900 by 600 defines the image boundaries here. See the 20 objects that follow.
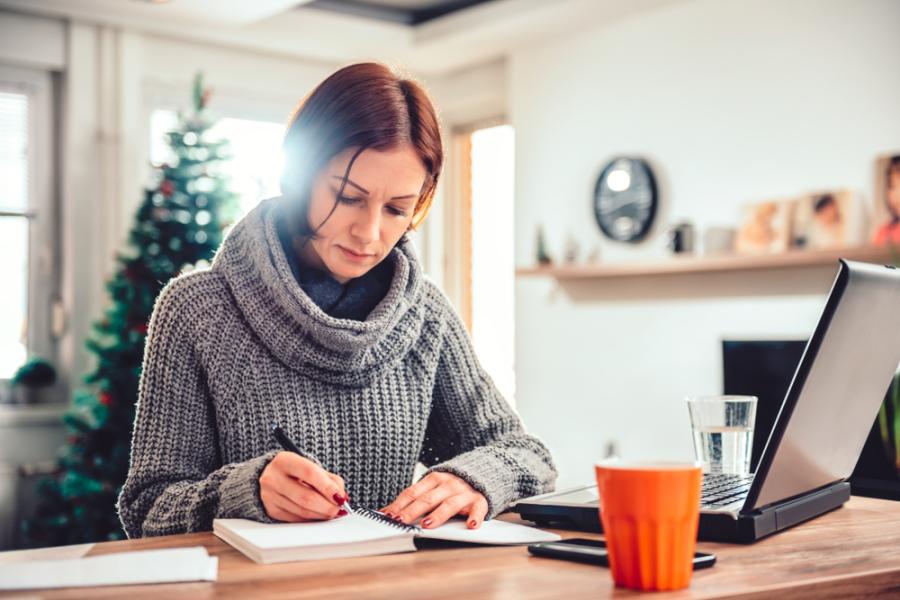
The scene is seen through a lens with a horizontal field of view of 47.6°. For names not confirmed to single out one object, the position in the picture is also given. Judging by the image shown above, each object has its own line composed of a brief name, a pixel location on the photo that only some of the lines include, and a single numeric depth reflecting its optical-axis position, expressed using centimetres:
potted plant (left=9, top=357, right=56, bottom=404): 440
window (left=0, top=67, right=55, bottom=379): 444
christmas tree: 399
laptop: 99
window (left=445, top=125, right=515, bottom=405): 521
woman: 138
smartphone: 93
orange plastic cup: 82
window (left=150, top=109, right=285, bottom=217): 480
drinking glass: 125
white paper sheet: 87
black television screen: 309
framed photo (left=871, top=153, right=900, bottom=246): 335
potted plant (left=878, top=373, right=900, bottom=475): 294
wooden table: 84
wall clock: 422
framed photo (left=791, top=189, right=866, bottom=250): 348
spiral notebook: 98
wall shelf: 338
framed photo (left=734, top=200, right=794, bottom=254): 366
